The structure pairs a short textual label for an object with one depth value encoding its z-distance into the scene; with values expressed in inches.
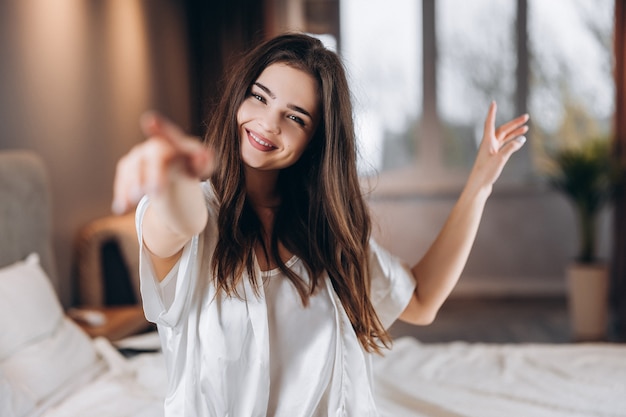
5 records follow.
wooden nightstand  110.5
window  211.3
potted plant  169.0
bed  69.3
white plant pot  169.4
